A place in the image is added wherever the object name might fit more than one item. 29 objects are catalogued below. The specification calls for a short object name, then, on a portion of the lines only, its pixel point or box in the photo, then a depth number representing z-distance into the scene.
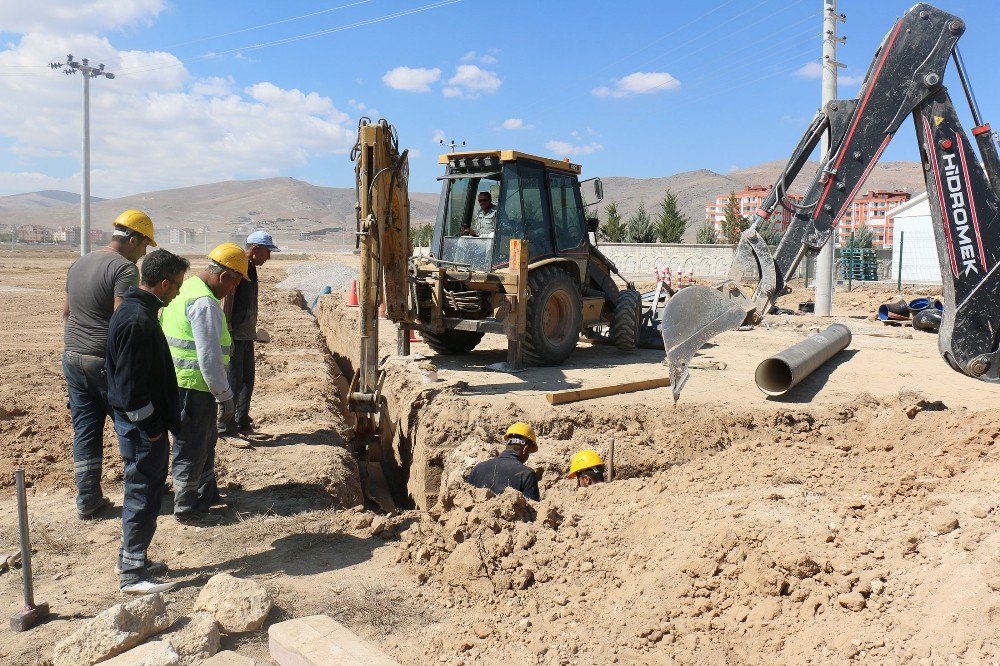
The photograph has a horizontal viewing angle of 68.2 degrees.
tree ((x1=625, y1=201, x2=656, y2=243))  39.16
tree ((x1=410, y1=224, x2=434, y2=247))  46.45
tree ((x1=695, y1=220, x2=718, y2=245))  45.31
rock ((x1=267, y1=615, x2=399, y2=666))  3.07
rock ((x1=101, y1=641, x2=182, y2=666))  2.99
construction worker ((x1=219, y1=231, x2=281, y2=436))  6.16
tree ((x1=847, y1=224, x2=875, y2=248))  32.39
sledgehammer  3.36
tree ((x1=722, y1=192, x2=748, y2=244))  45.31
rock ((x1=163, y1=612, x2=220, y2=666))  3.12
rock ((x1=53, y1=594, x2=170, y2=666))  3.06
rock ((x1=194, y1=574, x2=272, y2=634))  3.41
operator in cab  8.80
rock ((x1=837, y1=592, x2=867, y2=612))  3.13
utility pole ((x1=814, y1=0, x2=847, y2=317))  14.85
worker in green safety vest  4.47
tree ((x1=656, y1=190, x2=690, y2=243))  41.19
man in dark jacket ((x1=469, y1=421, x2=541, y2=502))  4.95
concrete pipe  7.46
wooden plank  6.98
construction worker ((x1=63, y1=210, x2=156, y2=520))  4.54
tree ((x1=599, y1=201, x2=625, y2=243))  40.12
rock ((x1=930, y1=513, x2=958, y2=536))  3.45
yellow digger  7.05
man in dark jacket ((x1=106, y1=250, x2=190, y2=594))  3.79
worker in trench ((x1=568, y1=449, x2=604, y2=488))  5.53
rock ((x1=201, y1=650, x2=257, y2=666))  3.12
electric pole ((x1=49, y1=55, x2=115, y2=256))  30.47
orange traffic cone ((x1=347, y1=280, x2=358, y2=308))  14.04
